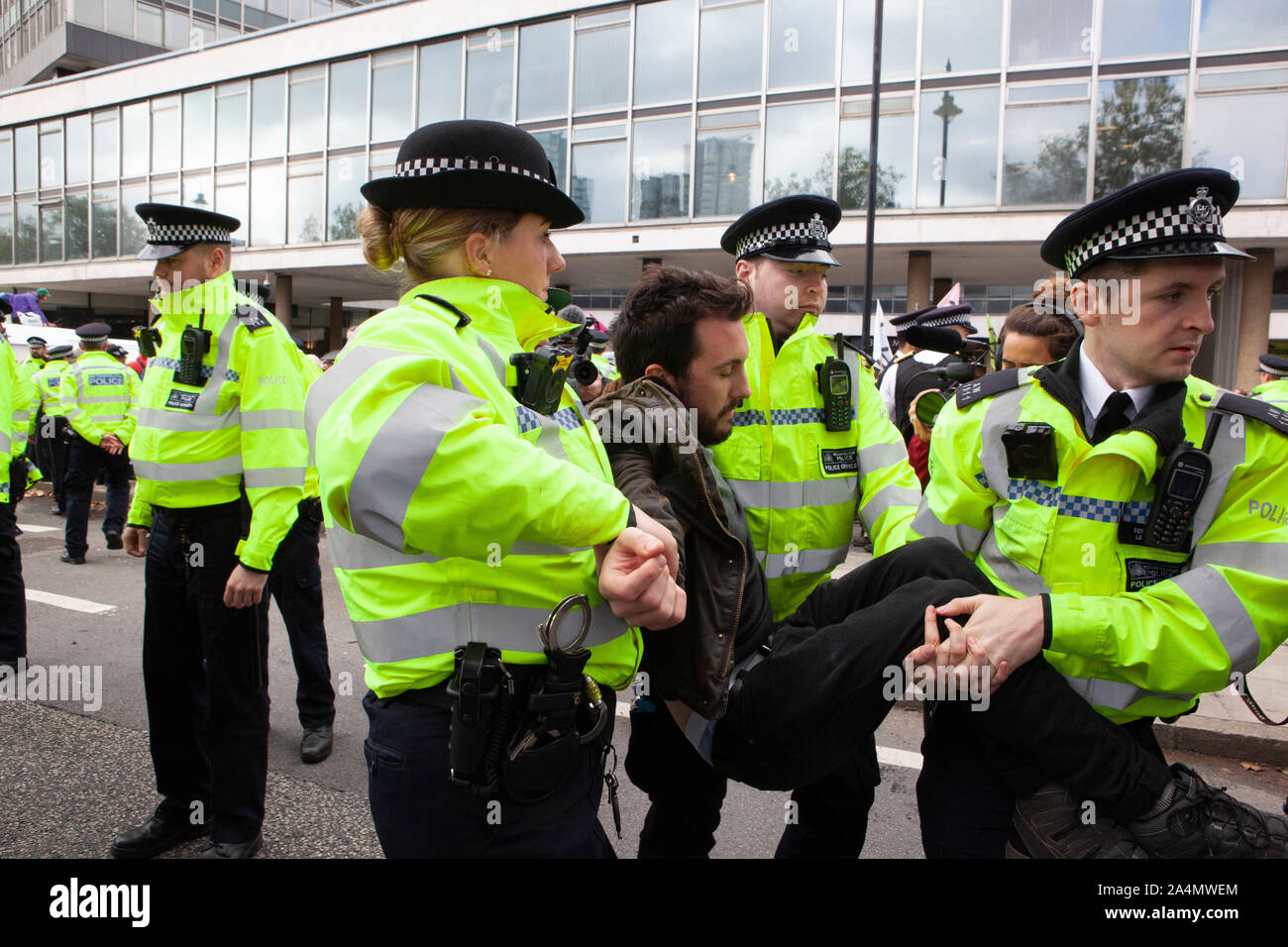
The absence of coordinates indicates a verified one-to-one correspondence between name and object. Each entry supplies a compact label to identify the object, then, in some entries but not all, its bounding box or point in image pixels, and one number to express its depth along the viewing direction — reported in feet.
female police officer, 4.21
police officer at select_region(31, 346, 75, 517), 31.89
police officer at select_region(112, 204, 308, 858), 9.95
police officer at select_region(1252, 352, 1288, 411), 17.35
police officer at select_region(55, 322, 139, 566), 29.48
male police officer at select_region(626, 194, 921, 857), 8.00
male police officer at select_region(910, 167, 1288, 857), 5.51
